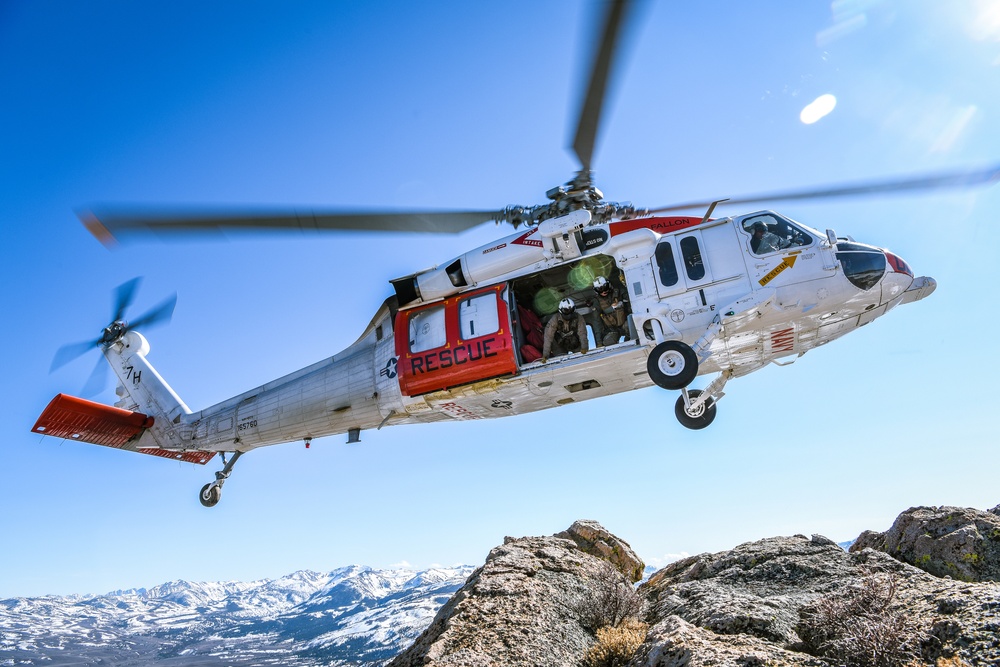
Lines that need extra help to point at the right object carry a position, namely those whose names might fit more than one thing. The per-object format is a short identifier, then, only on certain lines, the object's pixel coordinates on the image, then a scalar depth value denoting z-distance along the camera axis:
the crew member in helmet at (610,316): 12.70
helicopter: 11.11
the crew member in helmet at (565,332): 12.42
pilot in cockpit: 11.43
